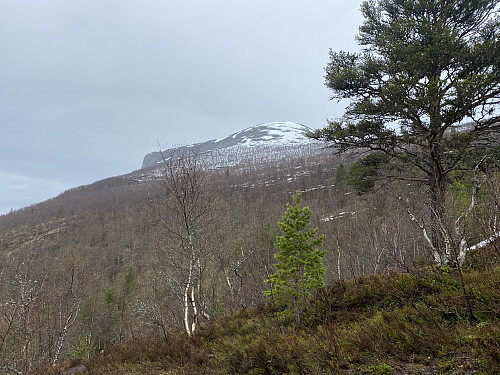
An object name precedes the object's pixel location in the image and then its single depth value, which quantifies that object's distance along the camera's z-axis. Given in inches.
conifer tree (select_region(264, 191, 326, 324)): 267.9
